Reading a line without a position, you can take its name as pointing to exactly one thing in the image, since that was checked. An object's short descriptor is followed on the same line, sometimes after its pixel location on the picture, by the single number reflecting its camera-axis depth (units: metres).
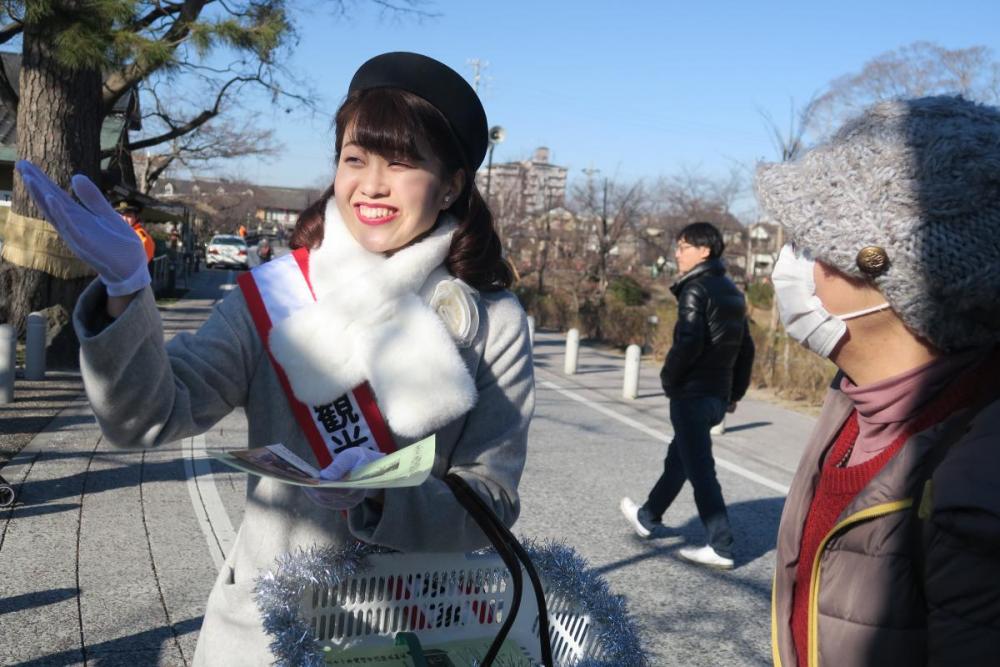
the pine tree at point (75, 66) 9.42
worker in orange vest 10.93
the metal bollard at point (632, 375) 12.59
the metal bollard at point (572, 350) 14.88
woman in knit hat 1.26
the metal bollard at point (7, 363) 8.20
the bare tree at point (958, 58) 15.79
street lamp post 23.72
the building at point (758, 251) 33.69
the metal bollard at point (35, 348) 9.45
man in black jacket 5.54
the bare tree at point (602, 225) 25.19
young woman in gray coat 1.66
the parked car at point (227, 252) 43.44
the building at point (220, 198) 55.29
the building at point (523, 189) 31.61
